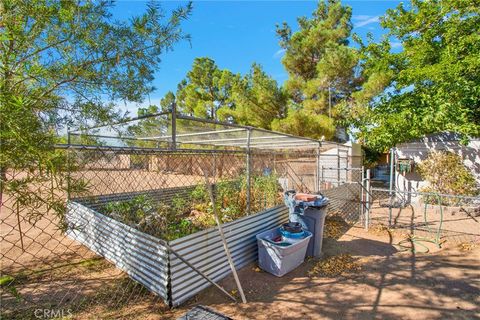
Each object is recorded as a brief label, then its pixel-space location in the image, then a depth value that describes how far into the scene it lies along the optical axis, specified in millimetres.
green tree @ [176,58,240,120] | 14938
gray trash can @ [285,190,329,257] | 4008
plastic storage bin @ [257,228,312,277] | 3377
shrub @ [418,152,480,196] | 7258
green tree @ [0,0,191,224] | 1271
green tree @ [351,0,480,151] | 6809
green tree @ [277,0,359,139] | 10484
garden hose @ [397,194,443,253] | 4375
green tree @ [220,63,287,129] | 11383
